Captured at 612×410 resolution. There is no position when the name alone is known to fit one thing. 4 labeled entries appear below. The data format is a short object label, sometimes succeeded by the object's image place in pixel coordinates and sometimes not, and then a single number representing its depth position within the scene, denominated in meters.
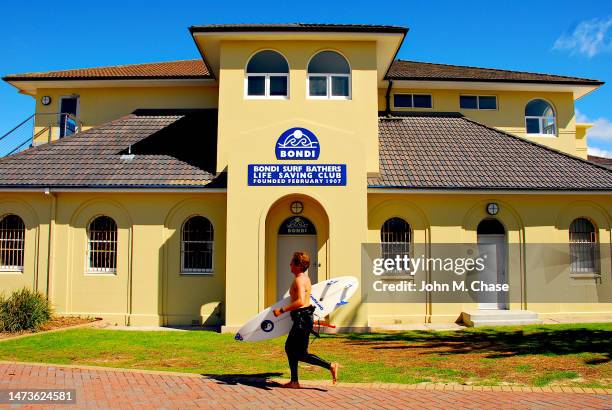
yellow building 13.84
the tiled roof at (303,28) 14.95
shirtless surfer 7.55
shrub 12.65
